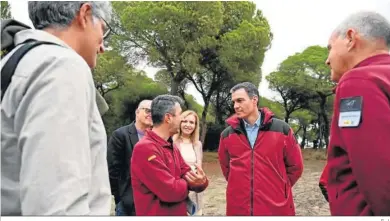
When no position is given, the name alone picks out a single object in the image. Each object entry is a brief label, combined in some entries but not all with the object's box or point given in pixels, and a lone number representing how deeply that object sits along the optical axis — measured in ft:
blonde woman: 14.74
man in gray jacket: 3.05
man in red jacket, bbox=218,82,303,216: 11.45
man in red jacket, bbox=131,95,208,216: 8.61
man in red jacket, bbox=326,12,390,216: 4.88
